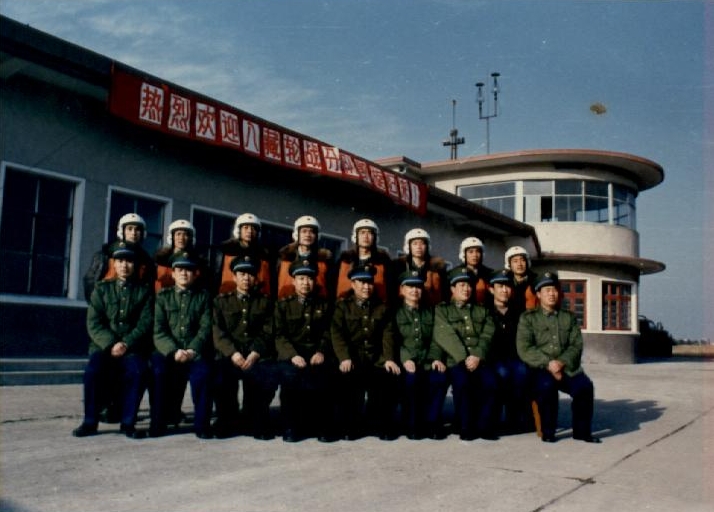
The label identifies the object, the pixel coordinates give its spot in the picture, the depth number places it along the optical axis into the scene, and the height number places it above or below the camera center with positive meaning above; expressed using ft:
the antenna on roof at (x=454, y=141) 103.85 +28.19
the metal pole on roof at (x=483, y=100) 92.91 +32.31
